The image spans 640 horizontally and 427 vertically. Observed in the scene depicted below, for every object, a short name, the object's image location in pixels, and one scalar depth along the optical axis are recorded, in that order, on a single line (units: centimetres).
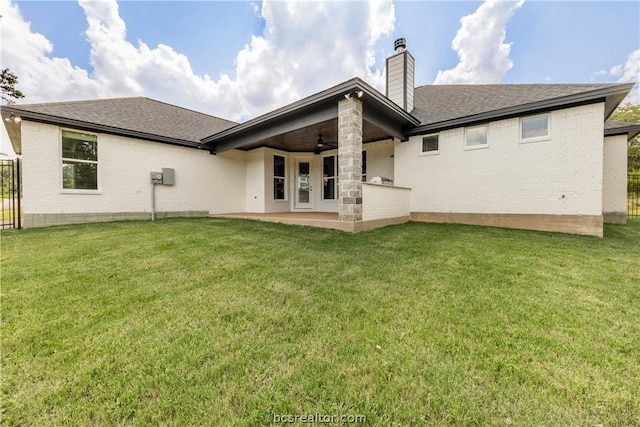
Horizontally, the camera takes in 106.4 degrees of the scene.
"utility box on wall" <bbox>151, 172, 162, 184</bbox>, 790
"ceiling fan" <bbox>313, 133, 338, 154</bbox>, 830
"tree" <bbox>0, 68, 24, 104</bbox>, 1034
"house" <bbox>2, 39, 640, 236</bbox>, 562
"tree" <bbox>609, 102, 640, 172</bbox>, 1531
